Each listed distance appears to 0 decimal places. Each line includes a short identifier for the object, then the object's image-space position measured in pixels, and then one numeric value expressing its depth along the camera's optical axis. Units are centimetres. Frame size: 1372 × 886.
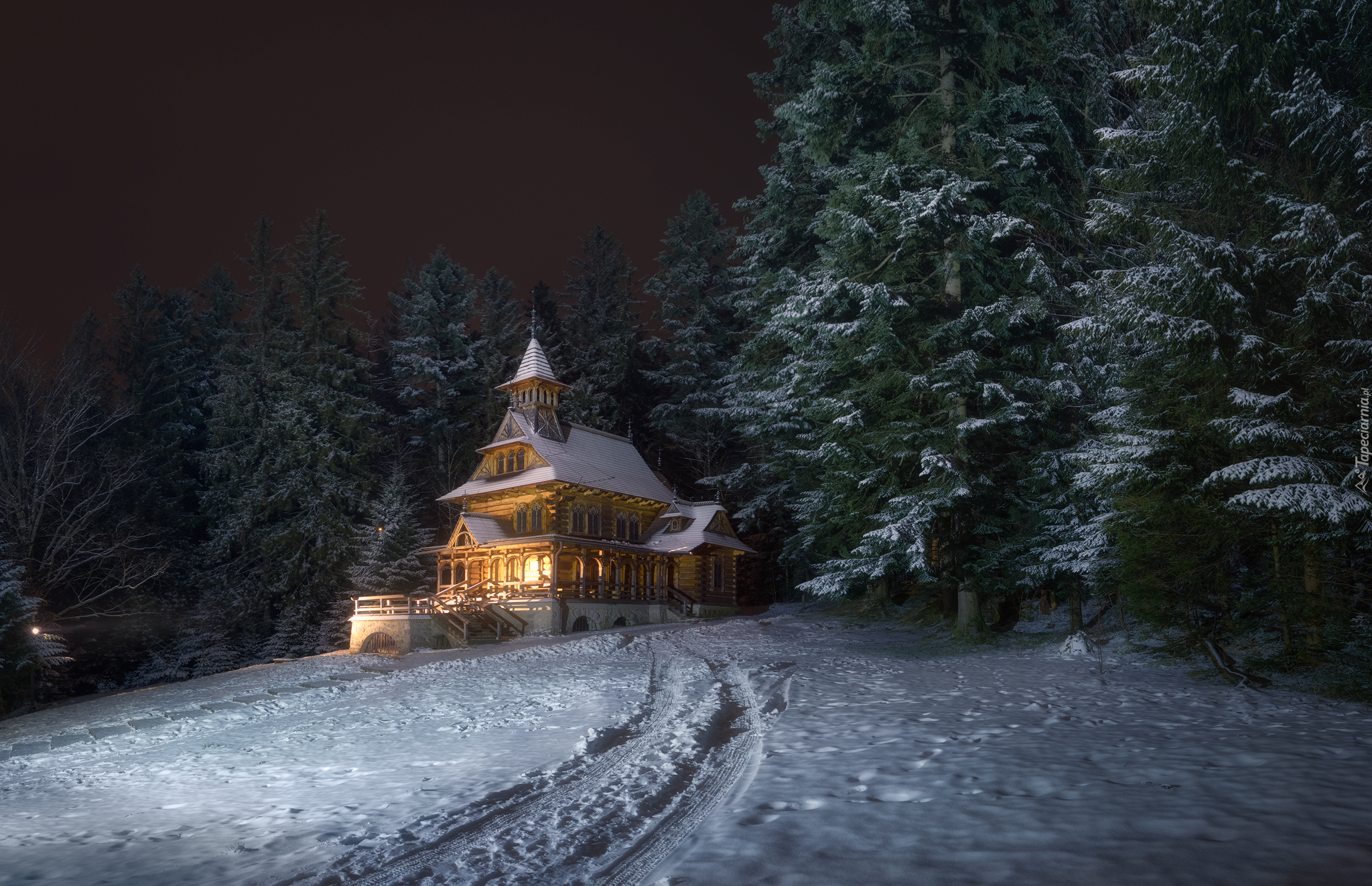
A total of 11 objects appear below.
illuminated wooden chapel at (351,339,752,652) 3077
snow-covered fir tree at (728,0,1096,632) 1891
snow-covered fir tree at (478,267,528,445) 5028
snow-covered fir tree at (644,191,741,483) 5056
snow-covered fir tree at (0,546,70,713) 2150
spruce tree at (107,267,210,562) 4088
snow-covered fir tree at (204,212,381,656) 3897
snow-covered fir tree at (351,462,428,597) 3784
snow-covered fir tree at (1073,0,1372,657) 1106
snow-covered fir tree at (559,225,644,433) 5184
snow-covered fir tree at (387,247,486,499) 5012
